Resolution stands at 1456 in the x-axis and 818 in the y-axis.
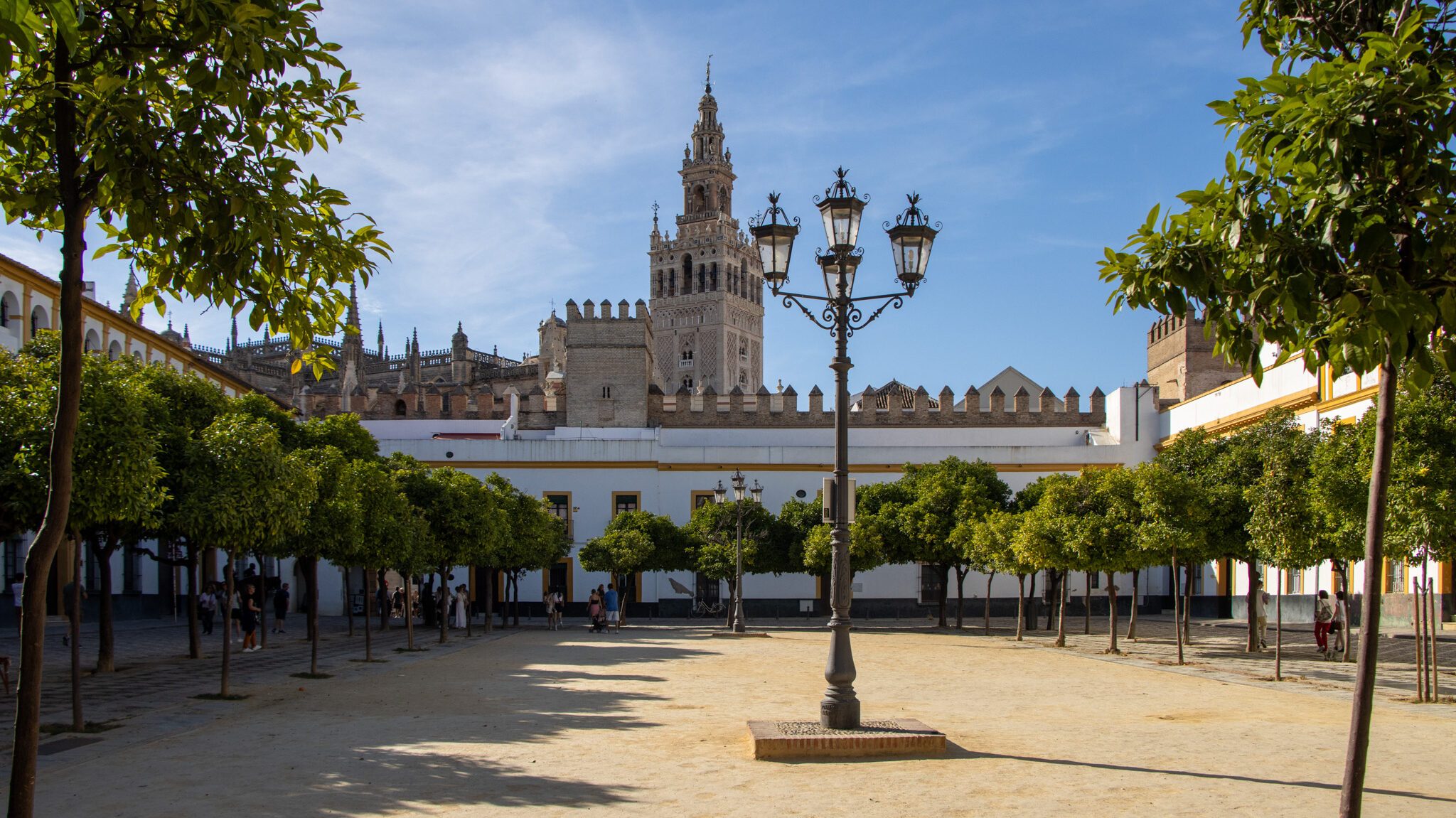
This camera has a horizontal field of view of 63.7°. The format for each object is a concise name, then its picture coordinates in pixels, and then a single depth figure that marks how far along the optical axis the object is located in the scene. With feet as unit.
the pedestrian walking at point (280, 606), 88.33
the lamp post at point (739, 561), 83.82
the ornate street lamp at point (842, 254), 33.06
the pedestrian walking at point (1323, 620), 61.62
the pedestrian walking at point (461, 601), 98.89
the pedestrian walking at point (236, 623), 88.48
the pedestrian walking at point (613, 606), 96.73
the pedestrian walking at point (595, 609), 92.68
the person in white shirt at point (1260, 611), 67.36
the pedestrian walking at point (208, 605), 85.97
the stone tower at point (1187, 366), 147.43
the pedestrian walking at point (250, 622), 68.39
